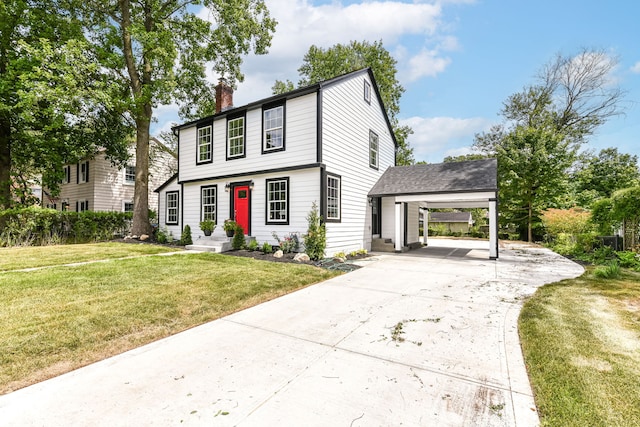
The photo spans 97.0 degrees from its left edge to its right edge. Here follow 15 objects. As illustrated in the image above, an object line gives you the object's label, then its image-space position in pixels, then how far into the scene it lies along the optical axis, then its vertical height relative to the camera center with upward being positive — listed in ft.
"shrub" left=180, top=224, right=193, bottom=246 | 41.73 -3.44
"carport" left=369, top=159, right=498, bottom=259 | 34.50 +2.95
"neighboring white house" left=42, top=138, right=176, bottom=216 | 64.49 +7.52
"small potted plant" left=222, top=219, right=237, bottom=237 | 36.40 -1.65
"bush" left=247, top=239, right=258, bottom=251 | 34.63 -3.79
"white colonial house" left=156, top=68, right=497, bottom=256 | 33.09 +5.86
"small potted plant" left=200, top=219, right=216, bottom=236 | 38.29 -1.75
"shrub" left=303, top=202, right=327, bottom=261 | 30.35 -2.63
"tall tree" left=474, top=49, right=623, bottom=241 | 62.34 +25.70
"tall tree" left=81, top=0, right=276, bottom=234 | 43.39 +28.96
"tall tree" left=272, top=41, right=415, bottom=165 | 76.54 +40.91
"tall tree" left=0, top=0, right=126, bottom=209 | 37.63 +16.95
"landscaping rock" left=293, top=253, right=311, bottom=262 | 29.11 -4.51
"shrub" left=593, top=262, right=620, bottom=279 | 22.04 -4.48
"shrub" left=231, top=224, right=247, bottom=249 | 35.50 -3.24
